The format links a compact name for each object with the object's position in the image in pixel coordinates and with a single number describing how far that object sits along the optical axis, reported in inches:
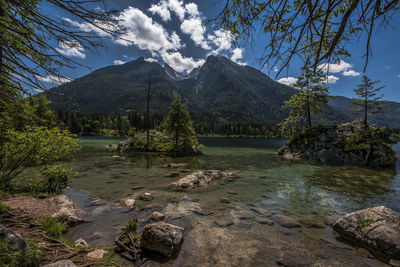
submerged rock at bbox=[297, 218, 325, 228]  284.2
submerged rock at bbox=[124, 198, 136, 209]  338.5
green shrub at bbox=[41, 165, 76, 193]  342.0
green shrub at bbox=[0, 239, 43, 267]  120.3
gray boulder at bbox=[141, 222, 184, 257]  197.5
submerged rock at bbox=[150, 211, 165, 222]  288.4
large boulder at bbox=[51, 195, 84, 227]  253.9
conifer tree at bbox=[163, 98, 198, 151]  1258.6
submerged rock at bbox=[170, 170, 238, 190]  492.6
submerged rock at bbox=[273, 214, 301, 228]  283.3
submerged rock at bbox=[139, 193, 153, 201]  383.9
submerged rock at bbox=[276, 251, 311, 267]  194.1
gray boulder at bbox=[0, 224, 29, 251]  134.0
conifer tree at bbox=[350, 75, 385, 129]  1025.5
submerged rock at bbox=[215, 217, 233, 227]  281.4
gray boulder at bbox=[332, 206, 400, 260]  207.2
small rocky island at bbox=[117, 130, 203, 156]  1314.0
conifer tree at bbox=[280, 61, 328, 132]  1184.2
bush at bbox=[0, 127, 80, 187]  277.6
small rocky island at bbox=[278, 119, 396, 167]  932.6
